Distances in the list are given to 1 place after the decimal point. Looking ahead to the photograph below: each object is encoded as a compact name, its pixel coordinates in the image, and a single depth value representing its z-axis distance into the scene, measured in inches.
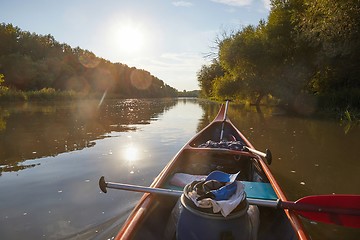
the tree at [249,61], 847.7
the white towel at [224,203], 77.2
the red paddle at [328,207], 95.3
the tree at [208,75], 1585.9
